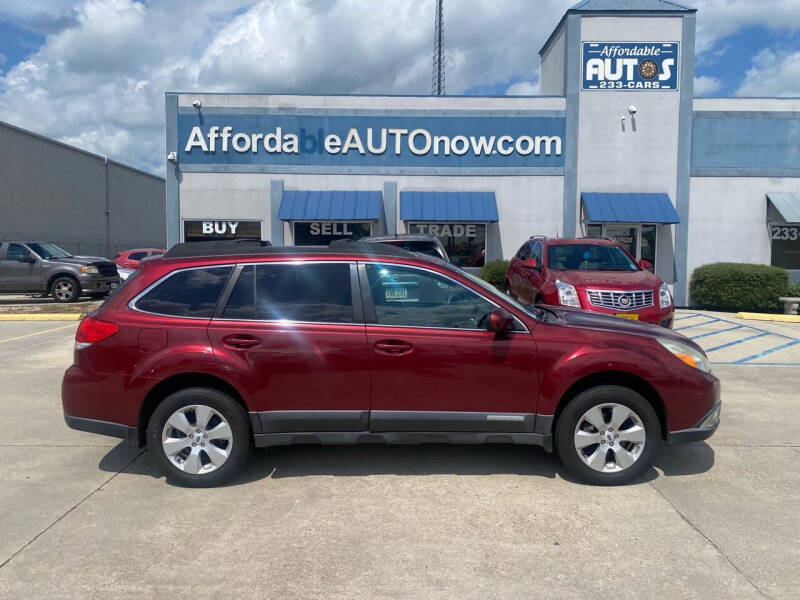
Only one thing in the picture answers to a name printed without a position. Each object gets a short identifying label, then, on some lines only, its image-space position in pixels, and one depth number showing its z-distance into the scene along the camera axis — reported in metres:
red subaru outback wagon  4.41
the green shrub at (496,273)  16.38
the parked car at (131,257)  21.19
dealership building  17.30
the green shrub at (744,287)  15.66
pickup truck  17.39
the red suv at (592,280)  8.47
